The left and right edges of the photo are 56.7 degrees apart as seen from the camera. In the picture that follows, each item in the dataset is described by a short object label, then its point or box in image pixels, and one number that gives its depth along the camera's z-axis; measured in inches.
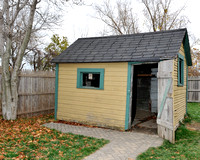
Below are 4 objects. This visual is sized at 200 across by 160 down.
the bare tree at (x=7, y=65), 315.3
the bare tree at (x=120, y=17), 810.2
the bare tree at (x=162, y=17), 741.4
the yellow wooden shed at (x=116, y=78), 242.8
